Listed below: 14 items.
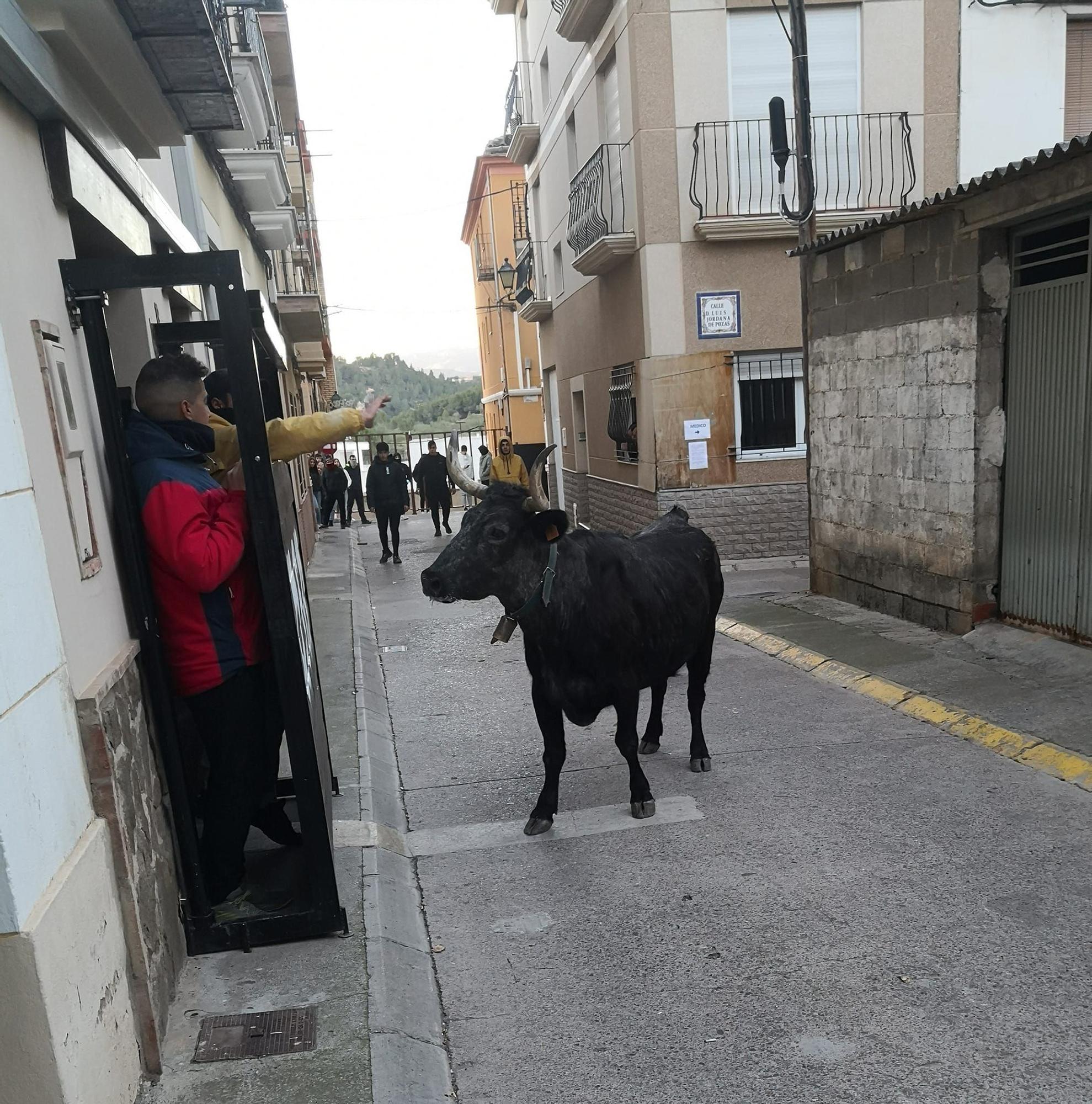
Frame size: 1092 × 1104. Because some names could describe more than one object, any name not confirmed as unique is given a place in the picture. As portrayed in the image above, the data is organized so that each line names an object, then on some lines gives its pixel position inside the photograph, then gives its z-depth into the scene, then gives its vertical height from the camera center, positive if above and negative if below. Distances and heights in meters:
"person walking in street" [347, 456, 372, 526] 23.36 -2.37
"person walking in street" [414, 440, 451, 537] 18.84 -1.91
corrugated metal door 6.35 -0.67
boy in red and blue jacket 3.18 -0.68
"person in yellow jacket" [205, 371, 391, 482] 3.31 -0.13
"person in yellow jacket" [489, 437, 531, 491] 12.69 -1.18
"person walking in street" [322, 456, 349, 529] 20.48 -1.95
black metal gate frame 3.08 -0.57
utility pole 9.18 +2.01
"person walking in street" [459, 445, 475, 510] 23.34 -2.04
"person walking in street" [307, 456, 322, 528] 22.20 -2.07
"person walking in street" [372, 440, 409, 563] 15.39 -1.61
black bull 4.42 -1.15
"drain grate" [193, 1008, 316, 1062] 2.89 -1.92
